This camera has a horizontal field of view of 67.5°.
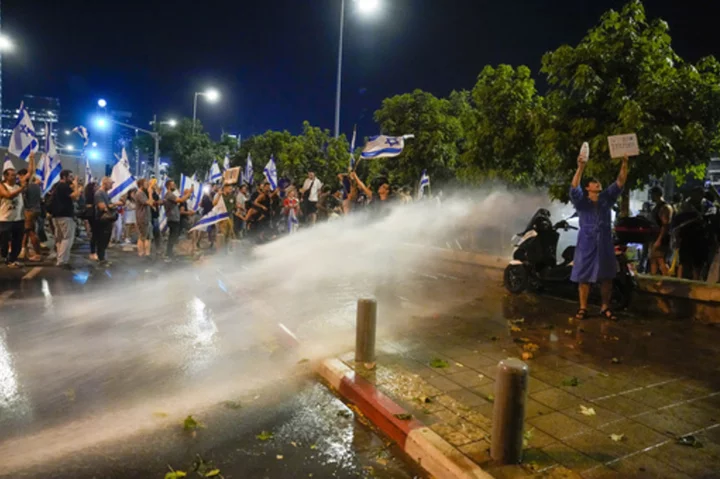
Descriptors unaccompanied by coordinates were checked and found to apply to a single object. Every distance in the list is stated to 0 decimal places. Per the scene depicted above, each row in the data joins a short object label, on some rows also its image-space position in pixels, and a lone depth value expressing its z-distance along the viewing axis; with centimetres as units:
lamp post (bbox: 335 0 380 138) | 2006
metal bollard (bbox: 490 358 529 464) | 366
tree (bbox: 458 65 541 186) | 1447
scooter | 925
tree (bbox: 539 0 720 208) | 873
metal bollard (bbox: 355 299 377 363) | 579
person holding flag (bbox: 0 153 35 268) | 1145
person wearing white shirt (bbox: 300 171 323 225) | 2027
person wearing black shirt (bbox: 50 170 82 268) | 1186
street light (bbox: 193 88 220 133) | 3386
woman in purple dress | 744
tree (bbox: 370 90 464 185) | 2141
